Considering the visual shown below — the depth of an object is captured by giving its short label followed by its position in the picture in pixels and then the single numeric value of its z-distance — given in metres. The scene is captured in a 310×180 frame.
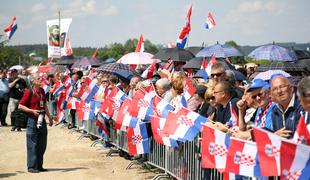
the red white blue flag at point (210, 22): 18.45
